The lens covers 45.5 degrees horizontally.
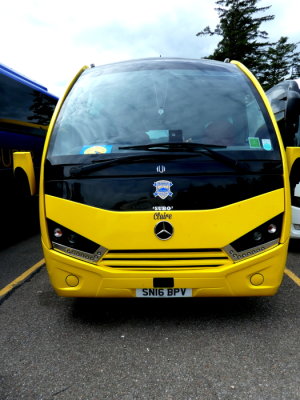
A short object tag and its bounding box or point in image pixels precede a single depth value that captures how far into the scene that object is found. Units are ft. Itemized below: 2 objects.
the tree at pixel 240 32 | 111.04
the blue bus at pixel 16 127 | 17.95
